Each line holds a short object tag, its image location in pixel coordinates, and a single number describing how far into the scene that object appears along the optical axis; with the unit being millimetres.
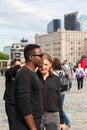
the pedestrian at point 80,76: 13217
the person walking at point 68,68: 10997
